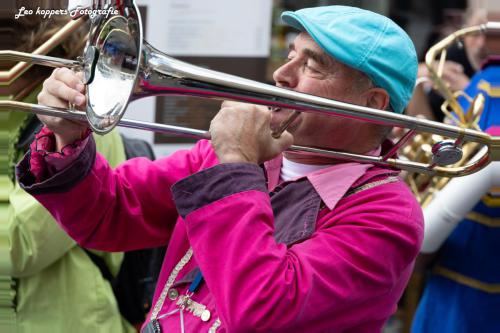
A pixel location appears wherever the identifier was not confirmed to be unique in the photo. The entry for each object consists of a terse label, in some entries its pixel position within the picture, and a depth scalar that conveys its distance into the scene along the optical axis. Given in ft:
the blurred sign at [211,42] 25.48
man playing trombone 11.96
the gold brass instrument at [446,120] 21.13
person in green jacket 17.61
